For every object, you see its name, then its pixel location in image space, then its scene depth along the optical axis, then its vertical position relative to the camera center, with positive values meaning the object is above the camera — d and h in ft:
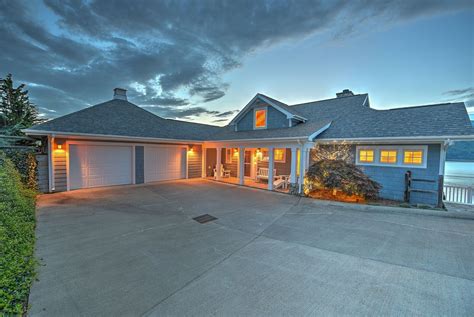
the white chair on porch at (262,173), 40.45 -4.63
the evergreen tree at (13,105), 54.13 +11.53
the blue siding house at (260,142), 26.22 +1.45
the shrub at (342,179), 26.11 -3.49
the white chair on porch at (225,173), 45.90 -5.25
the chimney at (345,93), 46.35 +14.09
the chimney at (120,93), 44.57 +12.33
